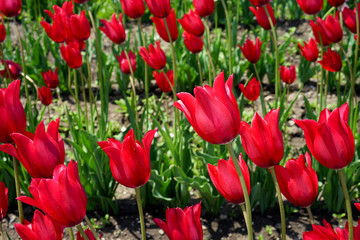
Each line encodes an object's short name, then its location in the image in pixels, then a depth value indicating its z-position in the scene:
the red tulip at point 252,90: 2.25
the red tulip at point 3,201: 1.32
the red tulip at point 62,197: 1.00
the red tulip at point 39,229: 1.09
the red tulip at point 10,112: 1.21
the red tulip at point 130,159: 1.11
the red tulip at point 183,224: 1.10
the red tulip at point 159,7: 2.06
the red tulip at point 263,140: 1.10
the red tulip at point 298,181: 1.17
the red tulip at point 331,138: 1.07
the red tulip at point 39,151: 1.13
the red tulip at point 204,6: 2.17
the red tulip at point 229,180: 1.17
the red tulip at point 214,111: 0.98
